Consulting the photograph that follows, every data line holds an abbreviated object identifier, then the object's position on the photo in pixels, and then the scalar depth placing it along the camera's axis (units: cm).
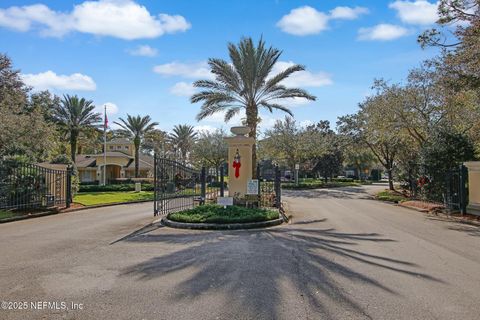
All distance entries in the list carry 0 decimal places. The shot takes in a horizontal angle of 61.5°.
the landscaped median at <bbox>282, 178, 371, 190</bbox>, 4216
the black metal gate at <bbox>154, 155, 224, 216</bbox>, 1540
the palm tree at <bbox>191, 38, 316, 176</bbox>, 2373
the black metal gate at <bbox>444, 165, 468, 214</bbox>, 1625
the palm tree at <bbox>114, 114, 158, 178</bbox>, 5041
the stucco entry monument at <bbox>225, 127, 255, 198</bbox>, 1537
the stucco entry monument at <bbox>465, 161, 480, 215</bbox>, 1558
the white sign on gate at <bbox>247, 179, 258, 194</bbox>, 1487
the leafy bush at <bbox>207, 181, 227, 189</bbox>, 1961
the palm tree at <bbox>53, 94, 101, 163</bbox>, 4378
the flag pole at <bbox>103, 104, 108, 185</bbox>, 4322
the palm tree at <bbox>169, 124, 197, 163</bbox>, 7181
